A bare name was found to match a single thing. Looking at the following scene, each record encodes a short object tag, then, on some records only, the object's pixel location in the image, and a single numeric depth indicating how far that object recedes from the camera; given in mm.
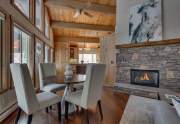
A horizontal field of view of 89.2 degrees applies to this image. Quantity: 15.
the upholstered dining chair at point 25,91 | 1263
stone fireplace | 2566
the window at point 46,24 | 4406
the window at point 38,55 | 3209
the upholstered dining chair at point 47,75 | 2126
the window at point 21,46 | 2240
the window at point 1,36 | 1715
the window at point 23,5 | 2193
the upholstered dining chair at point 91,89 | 1463
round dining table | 1749
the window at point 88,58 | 7486
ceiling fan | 3271
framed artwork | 2692
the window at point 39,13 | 3443
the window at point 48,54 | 5042
